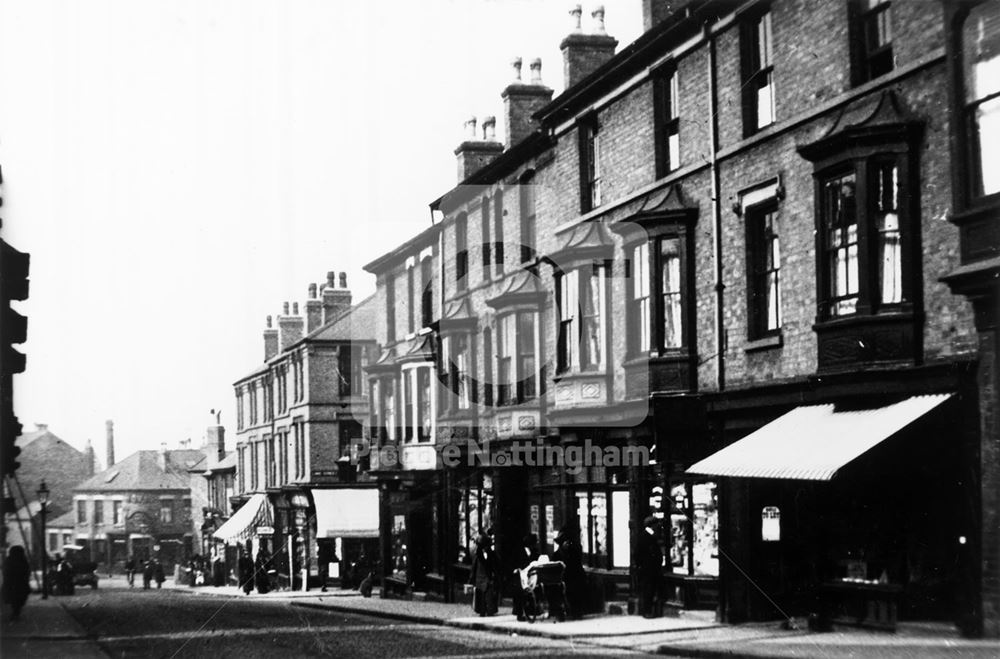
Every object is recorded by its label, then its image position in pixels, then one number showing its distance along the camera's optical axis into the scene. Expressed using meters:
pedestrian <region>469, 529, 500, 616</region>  25.52
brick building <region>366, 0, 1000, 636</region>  15.20
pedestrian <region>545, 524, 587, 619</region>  23.00
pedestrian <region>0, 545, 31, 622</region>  21.72
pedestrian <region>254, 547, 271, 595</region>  47.38
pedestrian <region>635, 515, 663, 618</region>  21.52
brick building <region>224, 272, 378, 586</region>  49.47
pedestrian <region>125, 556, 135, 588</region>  61.88
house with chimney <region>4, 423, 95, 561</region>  53.41
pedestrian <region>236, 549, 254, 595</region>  48.62
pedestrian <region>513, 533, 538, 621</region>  23.33
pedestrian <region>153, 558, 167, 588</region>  58.50
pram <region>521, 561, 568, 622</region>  22.67
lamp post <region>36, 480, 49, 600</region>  32.75
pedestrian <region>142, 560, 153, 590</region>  57.63
